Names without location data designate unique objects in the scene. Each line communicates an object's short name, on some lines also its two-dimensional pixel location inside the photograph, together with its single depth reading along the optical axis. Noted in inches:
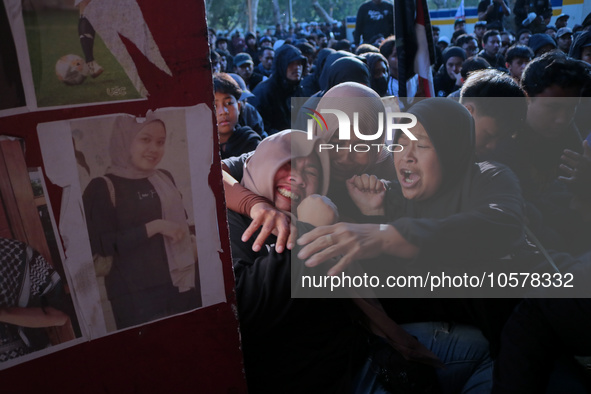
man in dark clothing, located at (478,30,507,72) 238.7
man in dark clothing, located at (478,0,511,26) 342.3
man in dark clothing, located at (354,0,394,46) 288.5
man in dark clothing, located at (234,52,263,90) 265.7
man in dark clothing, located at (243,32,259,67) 420.7
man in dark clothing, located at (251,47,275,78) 306.9
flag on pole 88.1
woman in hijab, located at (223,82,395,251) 58.6
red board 40.1
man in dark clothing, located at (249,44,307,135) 191.5
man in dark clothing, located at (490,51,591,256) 69.5
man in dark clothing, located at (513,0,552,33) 331.3
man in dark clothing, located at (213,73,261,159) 114.6
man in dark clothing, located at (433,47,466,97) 189.9
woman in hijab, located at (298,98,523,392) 54.0
